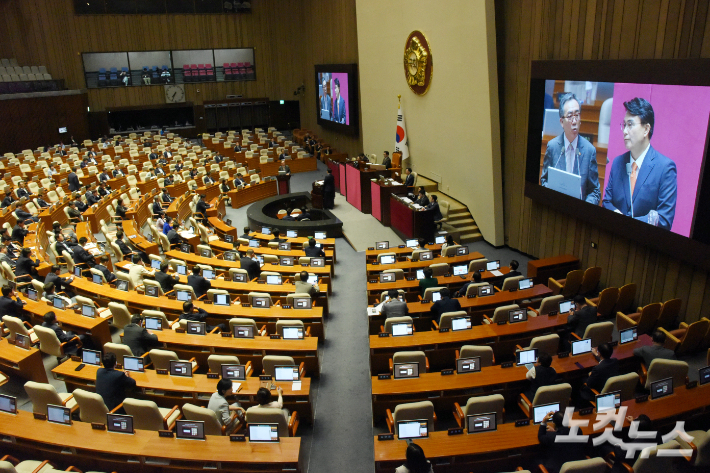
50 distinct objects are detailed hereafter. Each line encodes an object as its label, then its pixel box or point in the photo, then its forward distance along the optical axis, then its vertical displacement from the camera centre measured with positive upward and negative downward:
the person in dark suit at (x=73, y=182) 16.38 -2.77
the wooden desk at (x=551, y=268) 9.74 -3.42
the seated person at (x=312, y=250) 10.22 -3.17
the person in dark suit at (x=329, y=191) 14.90 -2.96
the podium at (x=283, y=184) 17.03 -3.09
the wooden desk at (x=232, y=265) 9.71 -3.34
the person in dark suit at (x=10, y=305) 7.81 -3.12
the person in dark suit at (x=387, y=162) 15.84 -2.30
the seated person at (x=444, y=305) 7.36 -3.05
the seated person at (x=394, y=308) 7.34 -3.08
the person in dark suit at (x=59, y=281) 8.79 -3.15
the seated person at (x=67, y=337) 7.11 -3.35
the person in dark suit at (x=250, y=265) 9.57 -3.18
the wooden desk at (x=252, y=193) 16.53 -3.40
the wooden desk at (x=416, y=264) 9.59 -3.27
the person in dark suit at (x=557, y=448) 4.47 -3.09
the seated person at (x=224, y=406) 5.21 -3.14
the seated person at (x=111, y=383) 5.68 -3.11
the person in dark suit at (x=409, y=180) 13.83 -2.48
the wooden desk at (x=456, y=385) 5.65 -3.20
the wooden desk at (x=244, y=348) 6.70 -3.29
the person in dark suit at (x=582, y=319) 6.91 -3.11
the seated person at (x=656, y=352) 5.89 -3.03
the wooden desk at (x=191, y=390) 5.80 -3.28
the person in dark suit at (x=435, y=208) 11.69 -2.72
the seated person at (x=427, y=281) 8.26 -3.06
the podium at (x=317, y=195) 15.09 -3.10
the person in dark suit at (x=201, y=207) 13.55 -2.99
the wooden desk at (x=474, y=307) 7.66 -3.26
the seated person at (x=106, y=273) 9.73 -3.35
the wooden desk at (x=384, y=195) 13.25 -2.79
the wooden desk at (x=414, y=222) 11.70 -3.09
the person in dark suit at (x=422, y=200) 11.85 -2.59
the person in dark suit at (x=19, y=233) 11.46 -3.02
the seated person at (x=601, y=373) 5.64 -3.11
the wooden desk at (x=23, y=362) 6.54 -3.34
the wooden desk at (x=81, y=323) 7.36 -3.24
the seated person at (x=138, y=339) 6.77 -3.16
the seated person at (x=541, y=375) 5.49 -3.05
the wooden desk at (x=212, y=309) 7.70 -3.28
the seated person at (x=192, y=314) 7.25 -3.15
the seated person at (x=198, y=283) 8.71 -3.16
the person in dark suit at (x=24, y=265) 9.49 -3.06
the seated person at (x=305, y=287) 8.35 -3.15
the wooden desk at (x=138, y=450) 4.65 -3.22
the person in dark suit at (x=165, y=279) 9.07 -3.23
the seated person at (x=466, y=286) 8.26 -3.15
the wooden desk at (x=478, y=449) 4.60 -3.18
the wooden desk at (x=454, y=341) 6.66 -3.29
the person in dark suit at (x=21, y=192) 14.65 -2.74
